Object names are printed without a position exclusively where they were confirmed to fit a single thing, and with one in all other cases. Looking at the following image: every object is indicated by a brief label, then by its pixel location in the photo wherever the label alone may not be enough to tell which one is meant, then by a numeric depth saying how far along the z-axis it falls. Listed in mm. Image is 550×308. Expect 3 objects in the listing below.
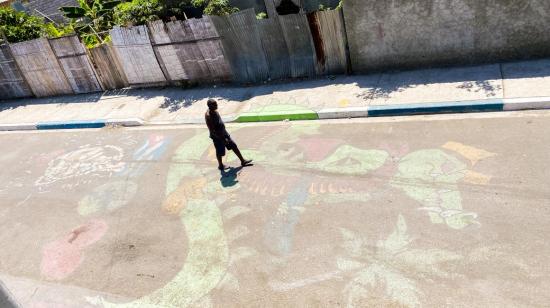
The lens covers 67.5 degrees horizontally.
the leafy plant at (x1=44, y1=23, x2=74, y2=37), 14969
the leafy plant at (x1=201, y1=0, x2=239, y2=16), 10812
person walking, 7109
